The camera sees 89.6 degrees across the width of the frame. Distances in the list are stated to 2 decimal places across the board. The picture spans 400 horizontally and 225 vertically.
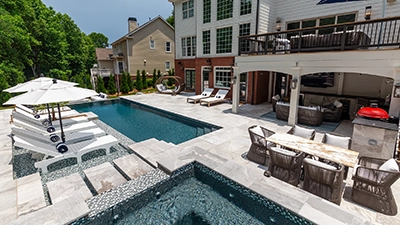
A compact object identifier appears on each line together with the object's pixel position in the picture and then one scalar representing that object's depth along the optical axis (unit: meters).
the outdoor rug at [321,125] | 8.42
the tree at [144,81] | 23.20
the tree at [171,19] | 35.94
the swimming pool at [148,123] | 8.59
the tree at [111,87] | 20.55
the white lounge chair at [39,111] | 9.73
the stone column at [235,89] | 10.73
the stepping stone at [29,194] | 3.79
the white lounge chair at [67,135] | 5.82
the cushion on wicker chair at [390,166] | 3.57
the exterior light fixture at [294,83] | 8.48
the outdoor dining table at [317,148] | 4.11
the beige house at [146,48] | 24.61
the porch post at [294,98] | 8.43
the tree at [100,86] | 20.16
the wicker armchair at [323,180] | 3.77
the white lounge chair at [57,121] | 7.53
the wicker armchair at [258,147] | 5.39
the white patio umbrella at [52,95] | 5.19
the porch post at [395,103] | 6.08
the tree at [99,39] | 59.66
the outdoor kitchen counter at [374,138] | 5.25
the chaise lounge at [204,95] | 14.41
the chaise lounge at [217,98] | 13.48
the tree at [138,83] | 22.28
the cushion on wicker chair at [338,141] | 4.94
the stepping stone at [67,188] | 4.16
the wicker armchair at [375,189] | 3.56
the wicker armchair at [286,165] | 4.38
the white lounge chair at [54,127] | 6.72
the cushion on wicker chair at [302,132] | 5.55
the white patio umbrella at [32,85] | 7.43
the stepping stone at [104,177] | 4.48
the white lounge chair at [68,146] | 5.24
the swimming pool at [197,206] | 3.72
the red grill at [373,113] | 5.45
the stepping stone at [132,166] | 4.95
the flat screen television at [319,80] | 11.30
